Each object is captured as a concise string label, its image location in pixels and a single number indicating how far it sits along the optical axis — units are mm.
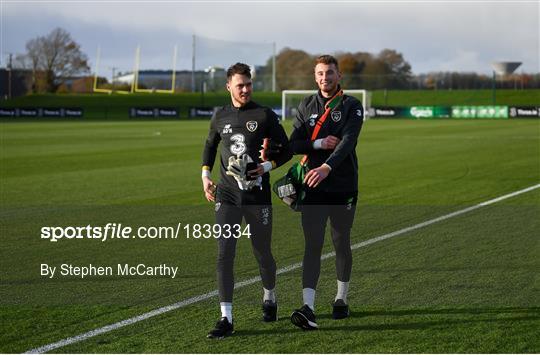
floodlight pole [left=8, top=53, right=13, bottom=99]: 76250
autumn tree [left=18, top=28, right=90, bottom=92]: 84750
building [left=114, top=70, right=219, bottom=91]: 80950
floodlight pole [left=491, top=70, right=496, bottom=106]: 69125
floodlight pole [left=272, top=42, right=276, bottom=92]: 75375
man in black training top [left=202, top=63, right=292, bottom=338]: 6441
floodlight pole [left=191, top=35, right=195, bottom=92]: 76106
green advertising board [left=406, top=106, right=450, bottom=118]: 59719
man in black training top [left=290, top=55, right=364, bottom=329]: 6598
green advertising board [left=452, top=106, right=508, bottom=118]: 58250
